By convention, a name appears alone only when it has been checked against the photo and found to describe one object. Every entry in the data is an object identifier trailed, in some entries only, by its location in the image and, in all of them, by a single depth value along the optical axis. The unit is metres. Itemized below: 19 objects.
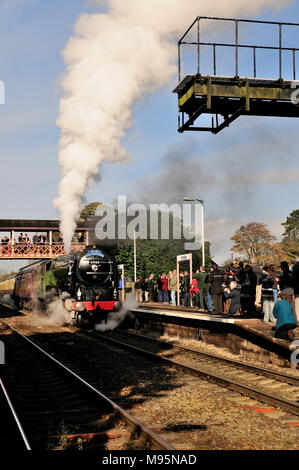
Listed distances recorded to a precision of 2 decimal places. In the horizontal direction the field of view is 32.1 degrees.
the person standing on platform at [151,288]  29.57
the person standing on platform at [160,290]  25.94
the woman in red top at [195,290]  19.88
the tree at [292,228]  71.54
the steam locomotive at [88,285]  18.25
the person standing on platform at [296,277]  11.08
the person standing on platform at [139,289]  29.25
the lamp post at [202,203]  25.05
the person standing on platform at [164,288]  25.25
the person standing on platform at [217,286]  15.62
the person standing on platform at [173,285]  23.03
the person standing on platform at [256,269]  14.38
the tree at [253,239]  52.44
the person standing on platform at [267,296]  12.26
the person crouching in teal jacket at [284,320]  10.18
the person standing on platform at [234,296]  14.40
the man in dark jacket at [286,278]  11.28
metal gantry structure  11.17
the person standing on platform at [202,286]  18.38
